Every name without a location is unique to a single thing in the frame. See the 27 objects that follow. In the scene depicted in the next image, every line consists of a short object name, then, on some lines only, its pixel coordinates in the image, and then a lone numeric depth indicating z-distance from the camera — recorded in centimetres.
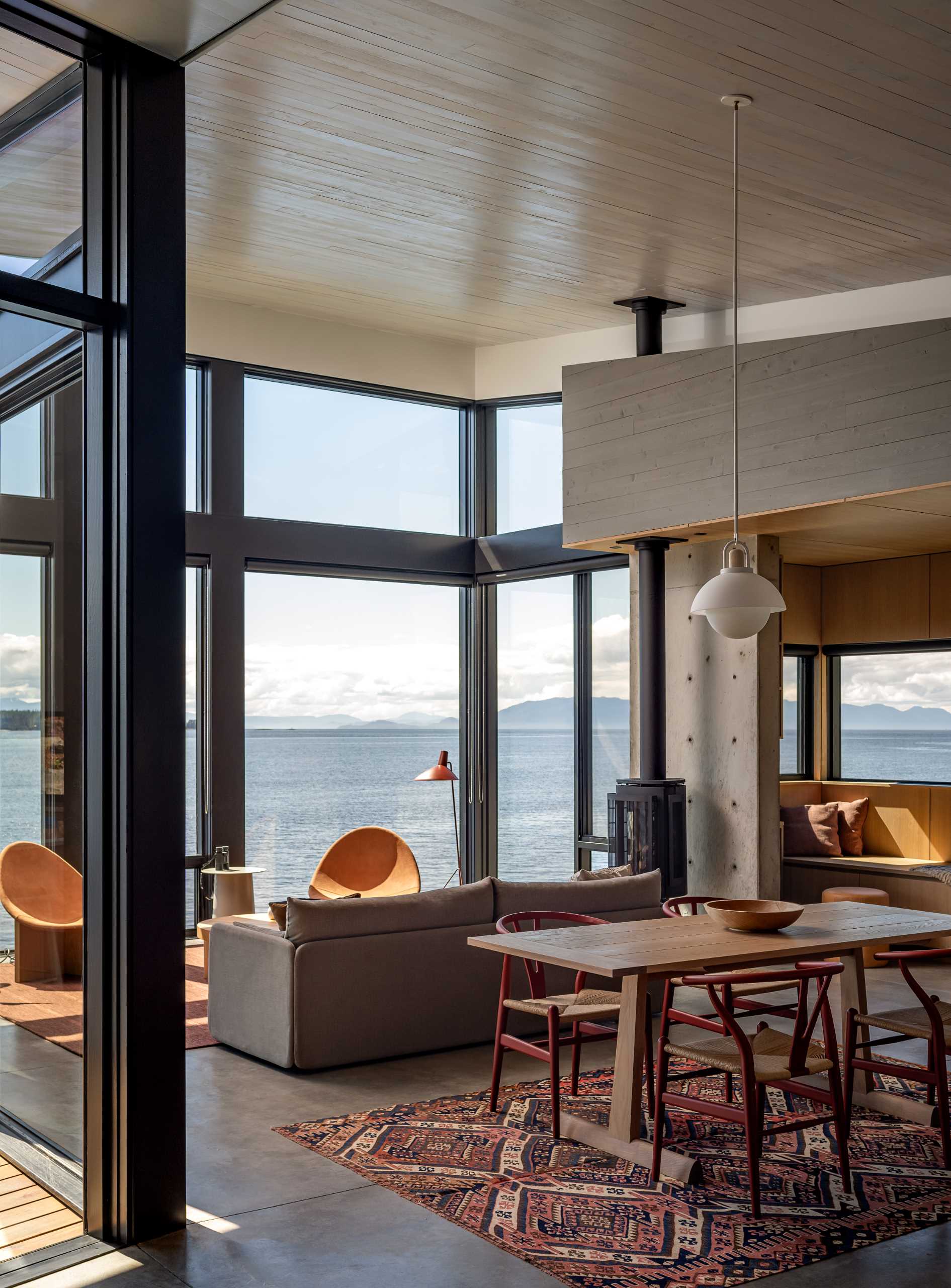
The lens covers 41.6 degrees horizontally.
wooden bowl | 470
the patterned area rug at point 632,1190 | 357
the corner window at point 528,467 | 1009
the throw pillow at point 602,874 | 644
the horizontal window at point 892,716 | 912
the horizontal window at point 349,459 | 955
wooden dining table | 414
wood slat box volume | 629
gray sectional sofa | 538
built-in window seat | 851
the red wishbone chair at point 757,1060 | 387
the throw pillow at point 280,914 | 576
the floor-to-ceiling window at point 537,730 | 1003
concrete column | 799
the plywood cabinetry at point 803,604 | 962
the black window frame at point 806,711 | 984
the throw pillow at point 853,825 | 908
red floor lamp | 837
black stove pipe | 831
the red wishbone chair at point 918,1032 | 429
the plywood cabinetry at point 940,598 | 897
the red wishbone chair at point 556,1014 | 457
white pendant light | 467
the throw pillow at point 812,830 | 902
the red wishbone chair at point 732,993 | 420
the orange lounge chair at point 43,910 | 359
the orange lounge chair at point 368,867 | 816
